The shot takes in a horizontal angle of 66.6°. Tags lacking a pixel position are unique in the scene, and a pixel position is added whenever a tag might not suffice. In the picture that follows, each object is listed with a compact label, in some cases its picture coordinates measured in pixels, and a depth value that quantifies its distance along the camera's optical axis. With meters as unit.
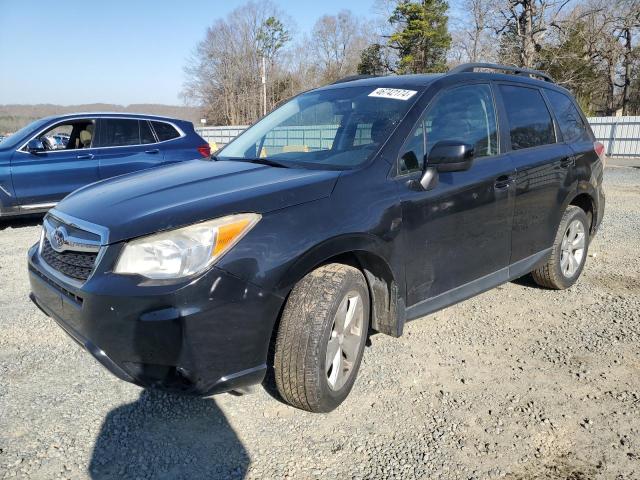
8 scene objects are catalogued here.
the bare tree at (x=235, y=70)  51.94
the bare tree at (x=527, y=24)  25.28
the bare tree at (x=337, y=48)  52.94
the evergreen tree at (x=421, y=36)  38.44
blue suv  6.94
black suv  2.08
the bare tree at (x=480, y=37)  29.41
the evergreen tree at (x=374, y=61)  42.50
